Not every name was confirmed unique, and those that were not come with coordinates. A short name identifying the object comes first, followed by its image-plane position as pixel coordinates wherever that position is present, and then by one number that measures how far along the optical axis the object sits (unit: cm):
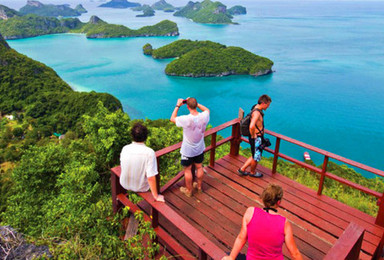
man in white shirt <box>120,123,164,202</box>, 303
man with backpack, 445
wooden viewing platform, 354
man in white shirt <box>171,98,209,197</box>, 381
